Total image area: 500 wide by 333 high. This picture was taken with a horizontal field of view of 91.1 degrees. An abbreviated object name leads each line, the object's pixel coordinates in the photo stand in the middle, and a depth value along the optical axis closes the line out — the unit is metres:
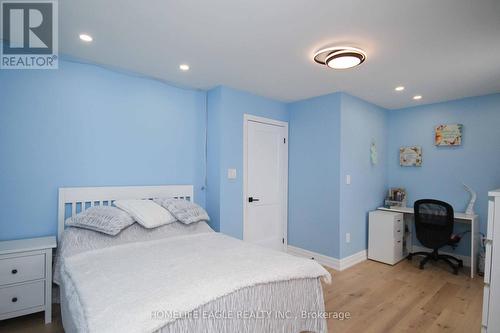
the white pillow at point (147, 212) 2.34
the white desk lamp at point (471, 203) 3.40
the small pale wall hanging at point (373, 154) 3.91
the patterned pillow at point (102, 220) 2.13
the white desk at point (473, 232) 3.15
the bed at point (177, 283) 1.22
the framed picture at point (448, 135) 3.62
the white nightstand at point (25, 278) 1.90
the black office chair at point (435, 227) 3.17
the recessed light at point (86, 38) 1.98
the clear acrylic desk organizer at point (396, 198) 4.06
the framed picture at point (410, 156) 4.00
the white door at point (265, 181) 3.46
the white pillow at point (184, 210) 2.57
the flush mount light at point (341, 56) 2.12
